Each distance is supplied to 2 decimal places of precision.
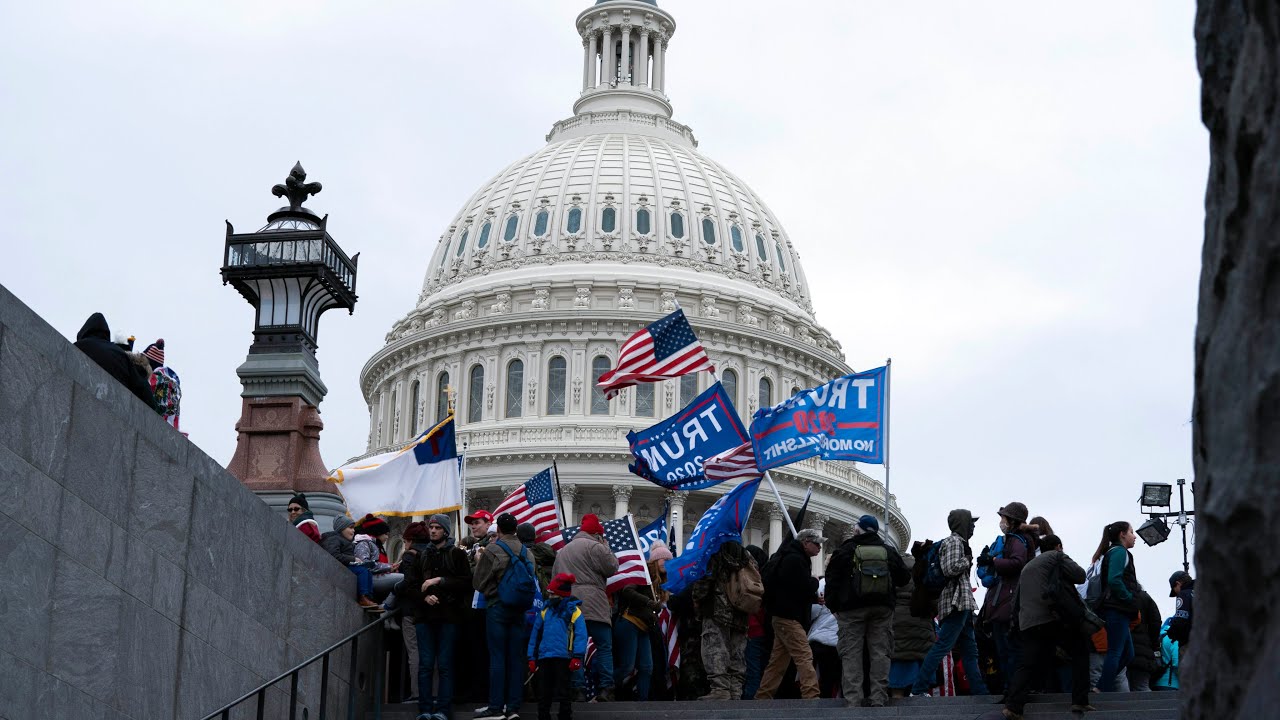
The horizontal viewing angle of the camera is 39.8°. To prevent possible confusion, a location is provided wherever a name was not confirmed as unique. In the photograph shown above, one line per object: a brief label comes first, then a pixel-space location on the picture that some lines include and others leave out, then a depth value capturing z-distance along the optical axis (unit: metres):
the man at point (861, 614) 12.98
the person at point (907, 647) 13.66
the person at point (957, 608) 12.84
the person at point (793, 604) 13.80
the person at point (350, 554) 13.83
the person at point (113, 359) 10.33
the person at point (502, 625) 12.45
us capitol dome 77.00
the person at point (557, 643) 12.18
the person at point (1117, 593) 13.05
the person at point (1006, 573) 12.82
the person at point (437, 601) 12.87
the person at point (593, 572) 13.37
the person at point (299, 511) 13.99
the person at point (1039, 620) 11.84
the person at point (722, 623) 14.09
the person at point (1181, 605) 14.46
